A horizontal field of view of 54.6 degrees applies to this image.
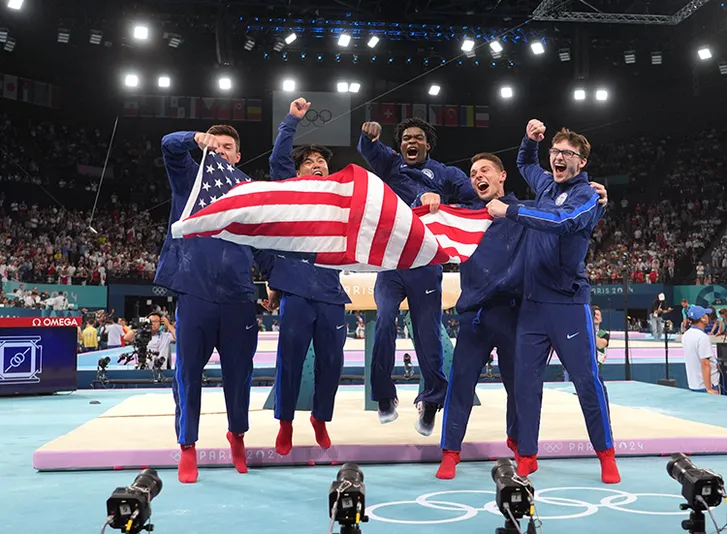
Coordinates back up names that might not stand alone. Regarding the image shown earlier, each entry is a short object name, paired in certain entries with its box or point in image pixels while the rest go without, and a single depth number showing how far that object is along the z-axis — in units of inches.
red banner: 389.4
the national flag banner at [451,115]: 1262.3
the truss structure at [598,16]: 760.3
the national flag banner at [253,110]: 1232.8
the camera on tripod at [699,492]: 99.3
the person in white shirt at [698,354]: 374.9
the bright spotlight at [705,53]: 906.7
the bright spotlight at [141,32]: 797.2
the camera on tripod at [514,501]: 93.8
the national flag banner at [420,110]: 1240.8
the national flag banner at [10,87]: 1117.7
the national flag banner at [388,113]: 1214.3
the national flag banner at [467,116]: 1273.4
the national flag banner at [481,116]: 1284.4
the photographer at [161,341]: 526.0
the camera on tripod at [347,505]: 91.0
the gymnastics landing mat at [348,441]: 187.9
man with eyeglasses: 172.2
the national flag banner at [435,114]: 1249.4
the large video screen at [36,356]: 391.9
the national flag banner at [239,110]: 1228.5
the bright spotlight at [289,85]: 1020.5
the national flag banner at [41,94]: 1170.6
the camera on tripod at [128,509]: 90.1
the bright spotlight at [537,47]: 924.0
